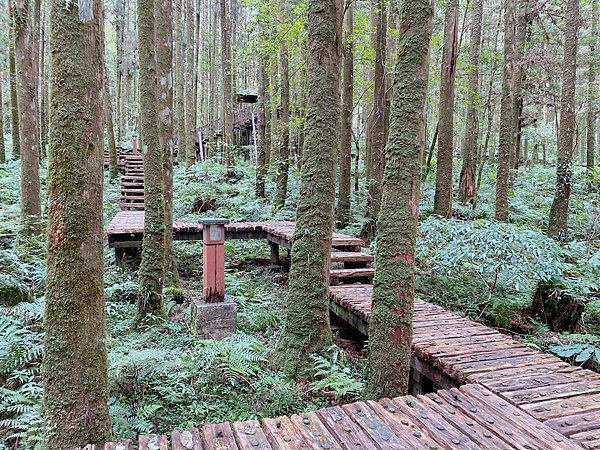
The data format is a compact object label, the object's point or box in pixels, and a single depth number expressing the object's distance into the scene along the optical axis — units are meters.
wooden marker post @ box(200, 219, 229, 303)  5.64
